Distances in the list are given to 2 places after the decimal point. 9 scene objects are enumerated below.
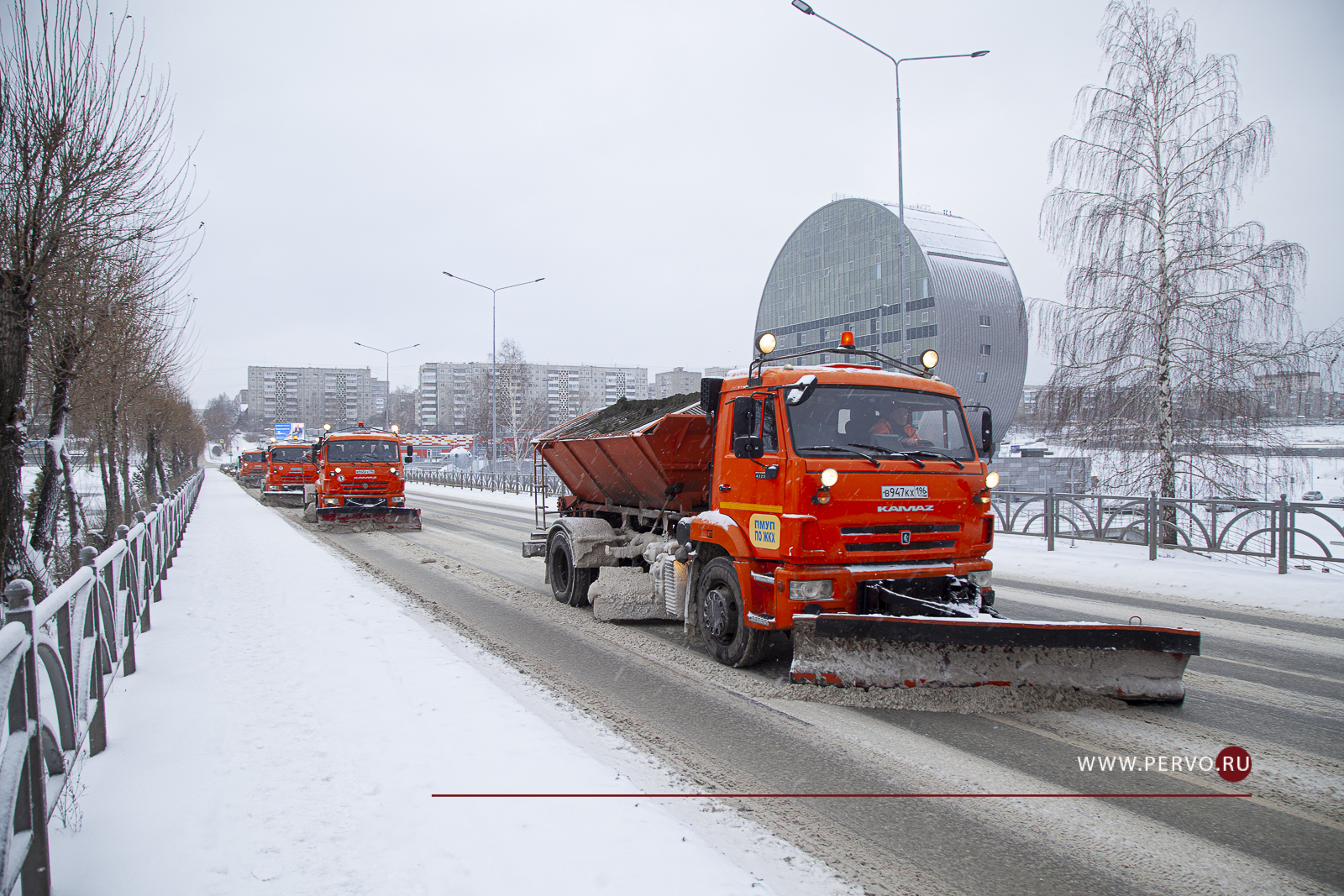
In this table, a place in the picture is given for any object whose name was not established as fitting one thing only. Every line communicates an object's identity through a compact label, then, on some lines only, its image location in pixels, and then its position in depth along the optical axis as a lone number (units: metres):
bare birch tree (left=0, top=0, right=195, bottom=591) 6.77
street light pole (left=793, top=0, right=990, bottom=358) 13.27
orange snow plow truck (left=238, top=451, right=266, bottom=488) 44.38
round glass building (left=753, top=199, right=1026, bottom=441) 47.53
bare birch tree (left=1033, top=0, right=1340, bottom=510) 13.83
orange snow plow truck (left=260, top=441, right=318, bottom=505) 29.05
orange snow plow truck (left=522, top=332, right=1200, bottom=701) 5.09
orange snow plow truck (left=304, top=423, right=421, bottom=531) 19.45
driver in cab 6.09
